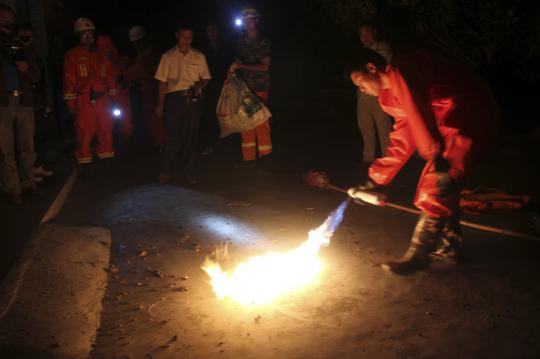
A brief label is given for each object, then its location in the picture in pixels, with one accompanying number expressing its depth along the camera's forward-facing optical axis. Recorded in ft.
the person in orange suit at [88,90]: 24.38
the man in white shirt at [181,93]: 23.32
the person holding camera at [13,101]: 19.90
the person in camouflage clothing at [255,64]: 26.43
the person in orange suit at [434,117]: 13.75
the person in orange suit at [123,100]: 31.86
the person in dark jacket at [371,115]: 24.99
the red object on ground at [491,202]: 20.43
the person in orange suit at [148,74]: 32.30
